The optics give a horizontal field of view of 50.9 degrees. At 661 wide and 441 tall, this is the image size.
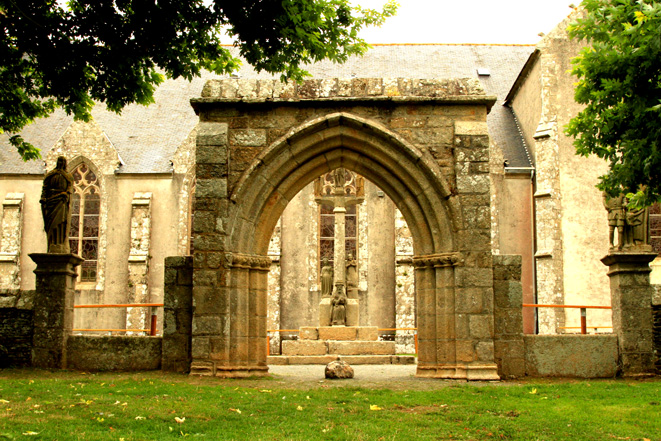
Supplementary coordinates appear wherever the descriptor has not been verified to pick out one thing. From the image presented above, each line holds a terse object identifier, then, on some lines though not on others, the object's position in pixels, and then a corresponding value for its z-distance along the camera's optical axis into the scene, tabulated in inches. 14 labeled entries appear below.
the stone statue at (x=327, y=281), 629.0
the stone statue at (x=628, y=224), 393.1
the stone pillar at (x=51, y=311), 401.1
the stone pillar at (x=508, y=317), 384.5
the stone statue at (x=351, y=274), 634.2
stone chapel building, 707.4
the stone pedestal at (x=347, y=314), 594.5
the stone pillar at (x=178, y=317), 391.5
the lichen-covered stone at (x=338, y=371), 390.0
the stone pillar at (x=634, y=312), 384.2
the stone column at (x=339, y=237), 618.1
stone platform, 549.3
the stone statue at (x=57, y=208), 409.4
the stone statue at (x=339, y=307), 591.2
